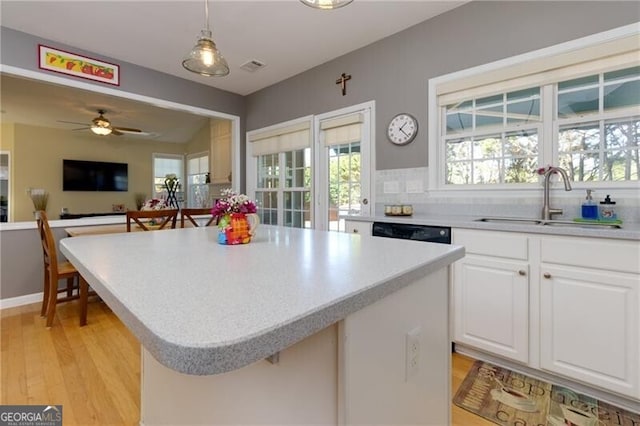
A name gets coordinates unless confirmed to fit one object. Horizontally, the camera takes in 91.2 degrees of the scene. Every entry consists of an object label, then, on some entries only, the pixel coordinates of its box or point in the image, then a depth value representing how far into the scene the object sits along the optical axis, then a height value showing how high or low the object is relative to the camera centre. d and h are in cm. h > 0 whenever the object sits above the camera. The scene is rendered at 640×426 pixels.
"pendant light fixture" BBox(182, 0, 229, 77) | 184 +93
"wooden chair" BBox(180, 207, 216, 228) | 309 +1
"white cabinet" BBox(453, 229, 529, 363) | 181 -50
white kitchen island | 50 -20
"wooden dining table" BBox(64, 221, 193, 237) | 298 -16
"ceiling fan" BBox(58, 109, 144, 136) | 490 +137
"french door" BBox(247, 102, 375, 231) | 324 +53
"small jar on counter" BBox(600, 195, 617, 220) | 185 +1
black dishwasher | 212 -14
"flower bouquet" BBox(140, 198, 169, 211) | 365 +9
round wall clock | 281 +77
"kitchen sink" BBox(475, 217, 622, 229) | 174 -6
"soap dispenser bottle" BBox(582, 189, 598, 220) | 189 +2
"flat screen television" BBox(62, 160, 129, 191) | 630 +78
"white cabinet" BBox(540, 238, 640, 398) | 150 -50
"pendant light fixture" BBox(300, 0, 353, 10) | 147 +99
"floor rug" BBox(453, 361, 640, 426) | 151 -100
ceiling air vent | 350 +169
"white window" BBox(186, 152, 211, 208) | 668 +74
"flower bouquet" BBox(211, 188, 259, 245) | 135 -2
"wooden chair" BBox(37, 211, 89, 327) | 259 -53
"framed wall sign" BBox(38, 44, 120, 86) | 298 +148
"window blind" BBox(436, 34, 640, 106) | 190 +98
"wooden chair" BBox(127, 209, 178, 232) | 282 -2
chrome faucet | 207 +11
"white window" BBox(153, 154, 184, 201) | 742 +104
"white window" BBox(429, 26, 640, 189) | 194 +68
